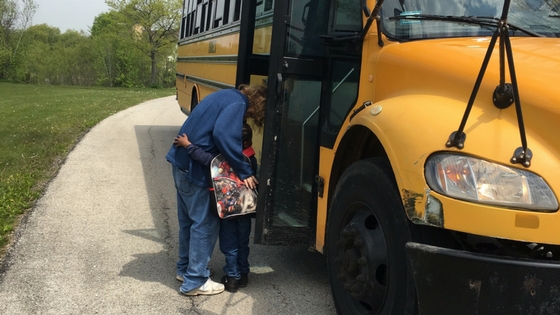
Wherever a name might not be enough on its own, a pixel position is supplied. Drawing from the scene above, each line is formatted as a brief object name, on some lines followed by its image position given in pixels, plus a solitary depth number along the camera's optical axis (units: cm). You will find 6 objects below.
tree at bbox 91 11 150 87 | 5128
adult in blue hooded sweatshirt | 388
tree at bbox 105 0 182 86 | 5147
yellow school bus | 226
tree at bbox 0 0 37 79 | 4972
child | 414
